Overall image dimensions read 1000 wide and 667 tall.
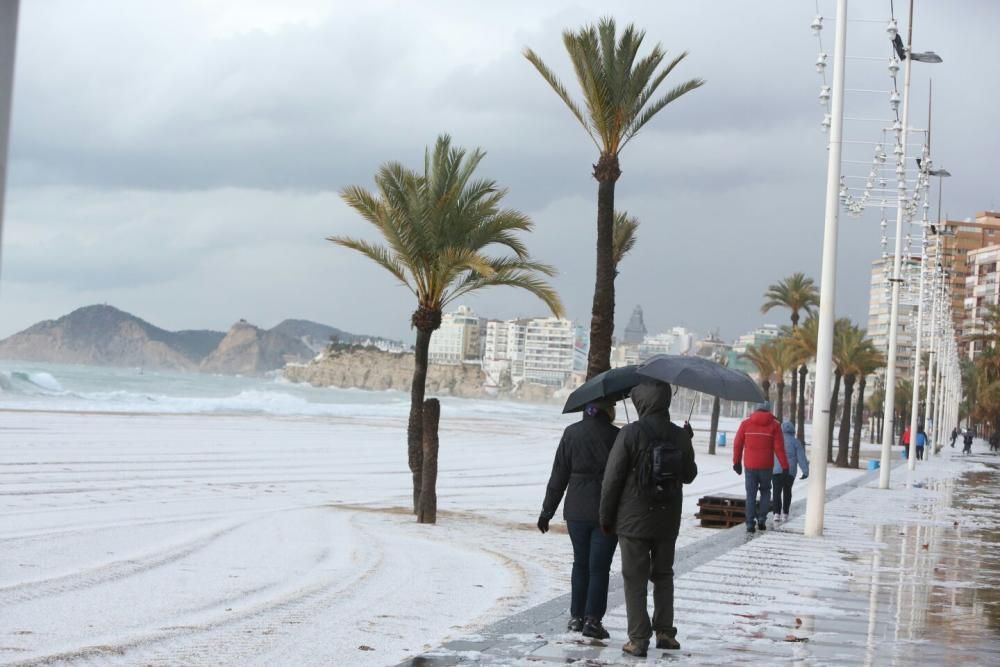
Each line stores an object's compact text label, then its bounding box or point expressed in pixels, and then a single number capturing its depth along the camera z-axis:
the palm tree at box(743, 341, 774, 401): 62.69
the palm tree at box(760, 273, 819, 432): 63.94
